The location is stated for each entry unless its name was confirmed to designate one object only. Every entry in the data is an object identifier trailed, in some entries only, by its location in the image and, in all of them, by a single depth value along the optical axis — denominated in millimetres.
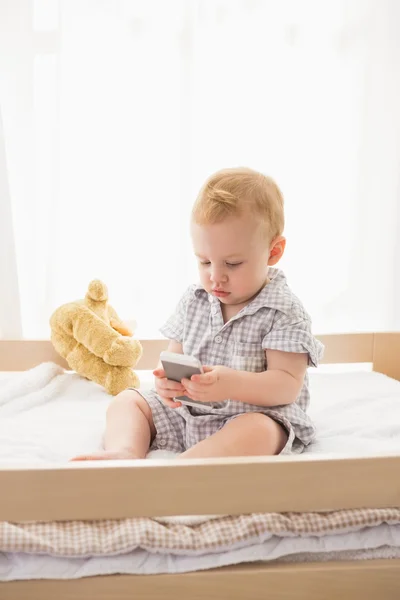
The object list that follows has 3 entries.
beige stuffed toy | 1622
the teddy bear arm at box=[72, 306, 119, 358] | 1622
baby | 1109
